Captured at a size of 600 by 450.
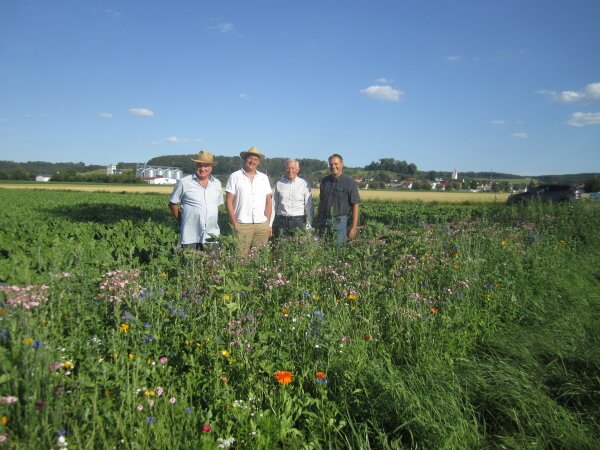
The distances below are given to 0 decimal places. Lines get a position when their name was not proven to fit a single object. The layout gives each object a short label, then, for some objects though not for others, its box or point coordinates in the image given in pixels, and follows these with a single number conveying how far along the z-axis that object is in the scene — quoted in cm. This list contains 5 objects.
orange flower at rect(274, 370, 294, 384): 234
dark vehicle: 2114
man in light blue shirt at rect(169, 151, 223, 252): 520
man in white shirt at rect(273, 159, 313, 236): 611
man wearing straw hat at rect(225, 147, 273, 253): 552
